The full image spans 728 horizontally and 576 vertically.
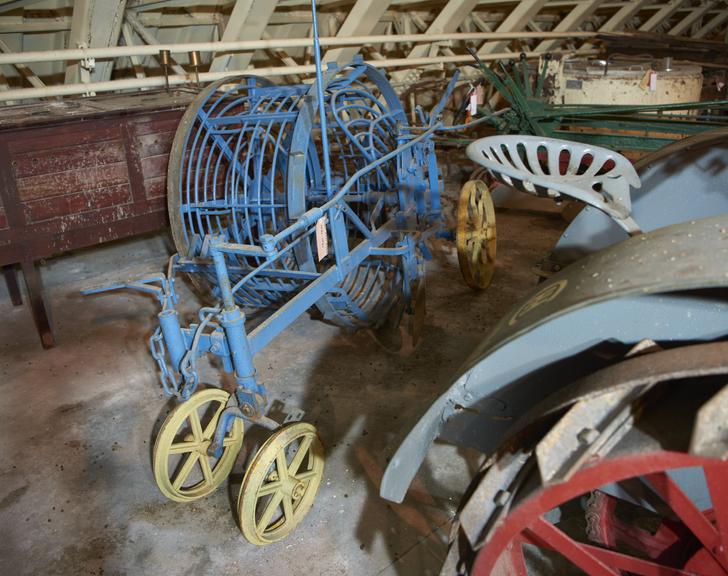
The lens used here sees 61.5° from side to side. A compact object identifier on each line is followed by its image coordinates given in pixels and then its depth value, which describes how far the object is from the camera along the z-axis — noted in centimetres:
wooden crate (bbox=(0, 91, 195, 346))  370
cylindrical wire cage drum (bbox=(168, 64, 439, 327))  341
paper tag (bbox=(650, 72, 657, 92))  607
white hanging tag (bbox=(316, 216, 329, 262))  287
